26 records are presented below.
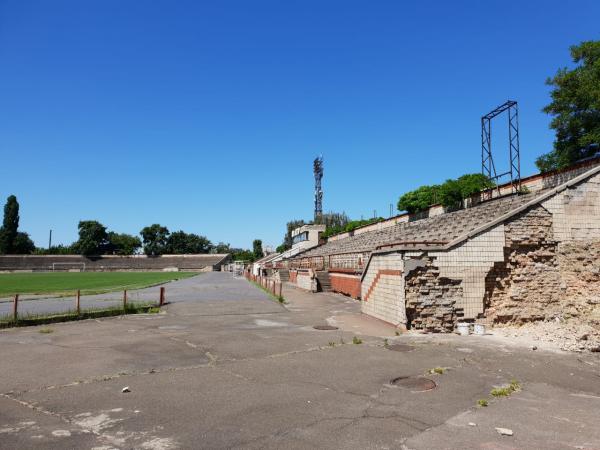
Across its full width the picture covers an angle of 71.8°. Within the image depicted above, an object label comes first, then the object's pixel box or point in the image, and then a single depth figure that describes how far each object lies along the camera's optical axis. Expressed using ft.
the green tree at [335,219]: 343.09
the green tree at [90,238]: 419.68
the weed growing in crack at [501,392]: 22.40
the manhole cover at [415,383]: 23.58
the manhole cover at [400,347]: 34.06
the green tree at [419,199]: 108.74
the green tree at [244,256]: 470.14
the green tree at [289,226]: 378.83
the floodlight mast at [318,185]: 273.95
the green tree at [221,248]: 558.15
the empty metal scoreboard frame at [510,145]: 71.77
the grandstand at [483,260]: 42.83
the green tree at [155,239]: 471.21
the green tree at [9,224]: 385.09
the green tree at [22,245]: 401.00
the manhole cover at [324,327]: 44.96
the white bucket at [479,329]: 41.27
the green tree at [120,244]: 456.04
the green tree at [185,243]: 485.56
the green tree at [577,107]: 84.02
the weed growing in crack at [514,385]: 23.45
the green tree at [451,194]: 91.59
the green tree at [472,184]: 85.97
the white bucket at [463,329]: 41.06
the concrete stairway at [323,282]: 98.78
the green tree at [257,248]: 462.60
